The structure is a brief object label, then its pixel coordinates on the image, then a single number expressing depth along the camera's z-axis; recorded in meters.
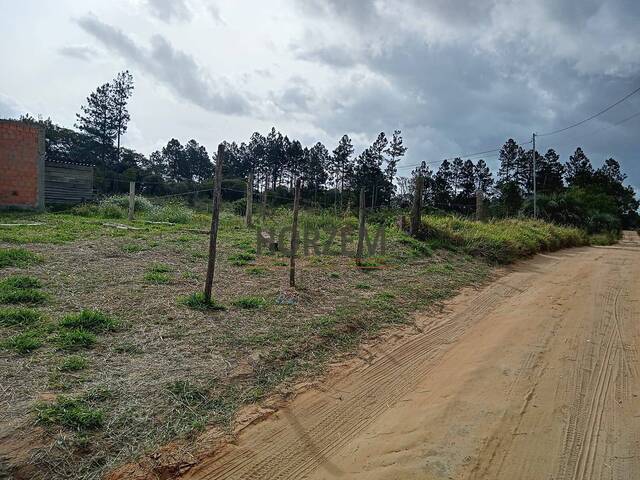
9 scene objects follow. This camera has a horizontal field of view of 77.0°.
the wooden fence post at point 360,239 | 8.69
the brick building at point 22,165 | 15.64
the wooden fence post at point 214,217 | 5.05
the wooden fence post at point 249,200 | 14.84
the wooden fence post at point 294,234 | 6.51
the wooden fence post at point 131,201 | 14.98
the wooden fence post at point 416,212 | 12.59
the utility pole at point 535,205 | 23.18
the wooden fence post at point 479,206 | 17.23
